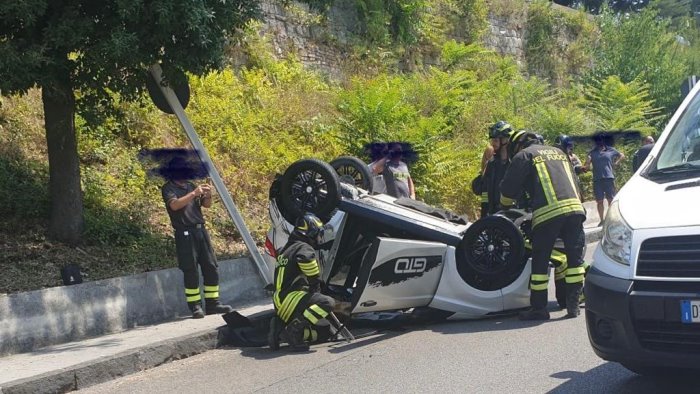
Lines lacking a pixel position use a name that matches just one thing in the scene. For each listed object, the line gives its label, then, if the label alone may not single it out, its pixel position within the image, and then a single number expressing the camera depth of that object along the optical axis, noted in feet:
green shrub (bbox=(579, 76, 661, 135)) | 70.28
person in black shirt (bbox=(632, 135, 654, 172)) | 22.79
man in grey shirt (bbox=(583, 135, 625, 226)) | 47.03
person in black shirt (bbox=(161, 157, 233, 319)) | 26.94
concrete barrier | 22.81
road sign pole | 28.81
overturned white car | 23.45
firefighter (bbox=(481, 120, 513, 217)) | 31.12
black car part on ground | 24.67
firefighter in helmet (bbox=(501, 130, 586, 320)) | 23.65
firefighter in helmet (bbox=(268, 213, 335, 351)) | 22.45
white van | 13.43
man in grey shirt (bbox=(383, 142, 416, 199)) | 34.65
